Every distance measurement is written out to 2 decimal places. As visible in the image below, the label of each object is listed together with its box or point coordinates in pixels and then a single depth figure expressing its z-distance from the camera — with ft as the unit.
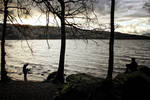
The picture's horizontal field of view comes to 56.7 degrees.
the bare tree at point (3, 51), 35.29
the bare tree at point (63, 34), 36.38
